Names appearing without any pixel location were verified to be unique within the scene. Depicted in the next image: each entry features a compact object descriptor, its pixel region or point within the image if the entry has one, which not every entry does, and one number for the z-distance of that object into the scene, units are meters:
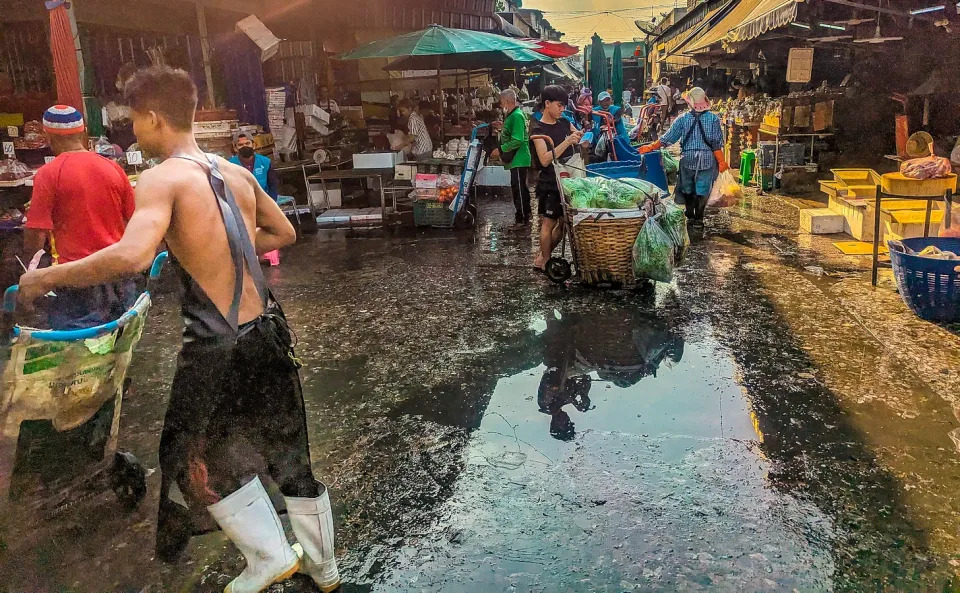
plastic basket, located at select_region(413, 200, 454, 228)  10.32
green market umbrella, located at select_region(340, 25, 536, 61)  10.38
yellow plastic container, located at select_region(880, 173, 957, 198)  6.44
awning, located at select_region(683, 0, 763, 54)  13.21
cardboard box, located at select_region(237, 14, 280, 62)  11.59
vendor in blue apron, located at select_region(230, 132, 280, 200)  7.60
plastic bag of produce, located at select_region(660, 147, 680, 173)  10.83
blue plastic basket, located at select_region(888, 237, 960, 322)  5.31
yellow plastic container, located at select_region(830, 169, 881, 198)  8.71
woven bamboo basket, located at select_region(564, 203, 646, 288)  6.45
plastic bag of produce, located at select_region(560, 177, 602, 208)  6.50
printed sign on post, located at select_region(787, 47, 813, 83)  11.50
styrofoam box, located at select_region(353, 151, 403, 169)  10.76
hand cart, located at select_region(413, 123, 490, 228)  9.84
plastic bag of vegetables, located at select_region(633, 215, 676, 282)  6.26
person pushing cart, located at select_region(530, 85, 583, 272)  6.94
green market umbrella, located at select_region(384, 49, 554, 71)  11.72
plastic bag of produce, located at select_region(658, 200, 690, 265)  6.43
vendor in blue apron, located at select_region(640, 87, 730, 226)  8.88
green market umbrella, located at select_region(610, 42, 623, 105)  29.27
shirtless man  2.54
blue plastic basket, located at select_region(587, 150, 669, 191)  7.26
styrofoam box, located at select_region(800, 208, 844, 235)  8.98
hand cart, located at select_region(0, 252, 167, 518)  3.02
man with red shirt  4.07
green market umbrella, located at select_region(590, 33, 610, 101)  24.92
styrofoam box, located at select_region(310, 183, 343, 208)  11.78
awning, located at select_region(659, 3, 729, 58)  18.11
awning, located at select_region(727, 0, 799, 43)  9.48
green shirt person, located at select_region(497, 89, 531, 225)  10.10
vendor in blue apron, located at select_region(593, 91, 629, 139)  10.87
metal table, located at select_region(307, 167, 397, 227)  10.69
